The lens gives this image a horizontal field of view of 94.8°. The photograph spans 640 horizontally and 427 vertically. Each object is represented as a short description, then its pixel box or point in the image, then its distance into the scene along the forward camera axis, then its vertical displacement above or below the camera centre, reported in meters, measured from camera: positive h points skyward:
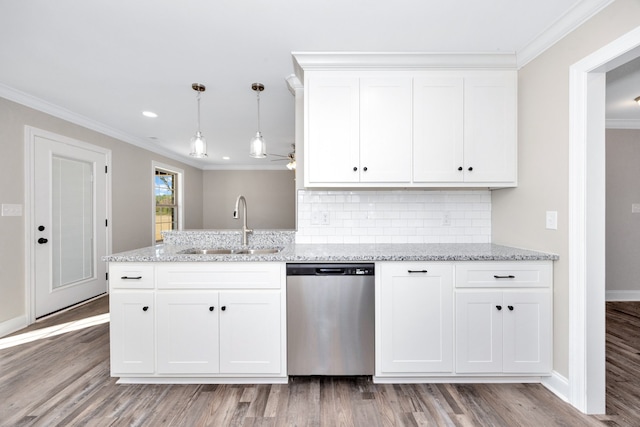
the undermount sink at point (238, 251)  2.51 -0.34
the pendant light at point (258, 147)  2.34 +0.51
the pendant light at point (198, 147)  2.28 +0.51
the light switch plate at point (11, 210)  2.82 +0.01
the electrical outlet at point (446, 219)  2.55 -0.06
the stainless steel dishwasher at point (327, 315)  1.92 -0.68
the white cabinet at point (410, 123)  2.21 +0.67
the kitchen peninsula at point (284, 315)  1.92 -0.67
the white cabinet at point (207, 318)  1.92 -0.70
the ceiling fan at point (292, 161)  4.58 +0.84
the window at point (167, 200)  5.70 +0.25
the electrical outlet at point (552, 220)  1.86 -0.05
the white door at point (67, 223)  3.14 -0.13
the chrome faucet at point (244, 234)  2.53 -0.19
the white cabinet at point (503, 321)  1.91 -0.71
